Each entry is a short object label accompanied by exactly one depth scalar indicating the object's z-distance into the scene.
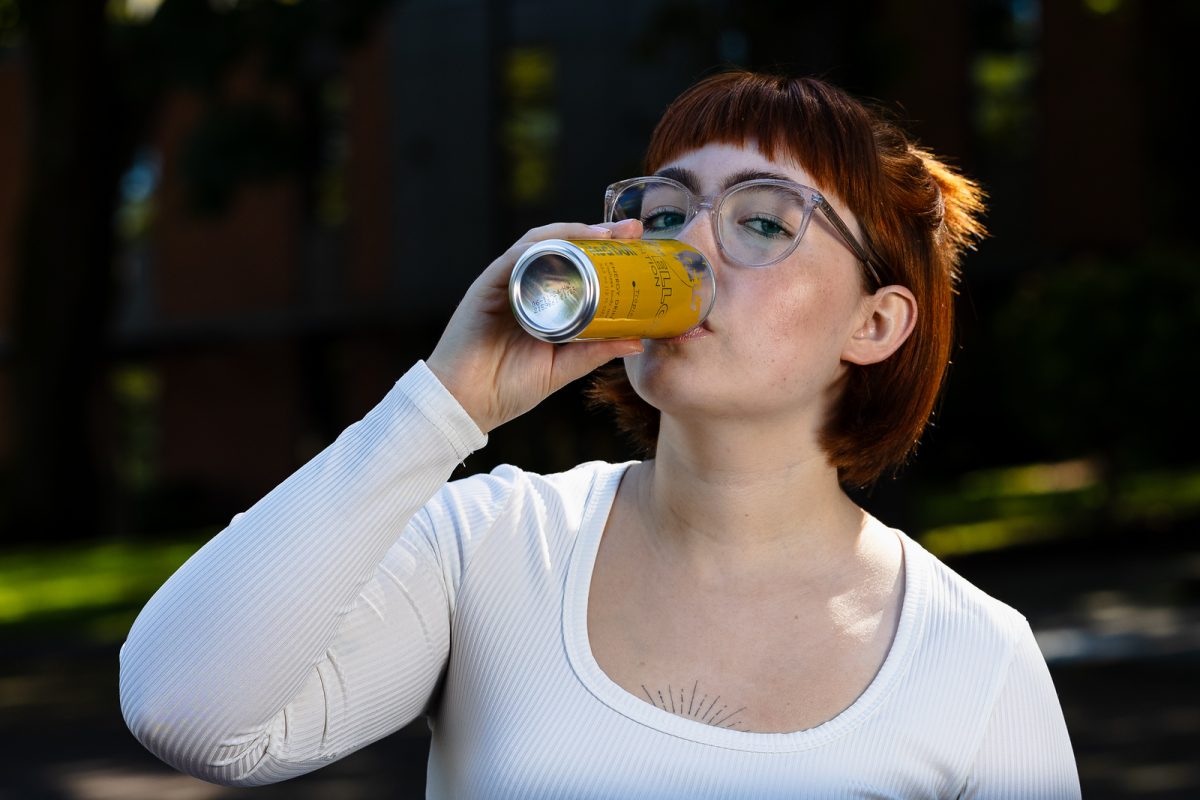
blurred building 18.94
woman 2.05
